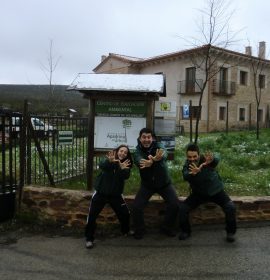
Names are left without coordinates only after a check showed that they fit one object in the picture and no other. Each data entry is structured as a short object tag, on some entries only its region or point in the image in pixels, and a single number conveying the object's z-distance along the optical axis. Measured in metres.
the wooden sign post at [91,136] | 4.02
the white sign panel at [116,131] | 4.02
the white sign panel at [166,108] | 4.08
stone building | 19.49
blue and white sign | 18.05
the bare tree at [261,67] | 19.96
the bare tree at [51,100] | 12.33
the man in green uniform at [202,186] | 3.37
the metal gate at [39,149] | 3.90
